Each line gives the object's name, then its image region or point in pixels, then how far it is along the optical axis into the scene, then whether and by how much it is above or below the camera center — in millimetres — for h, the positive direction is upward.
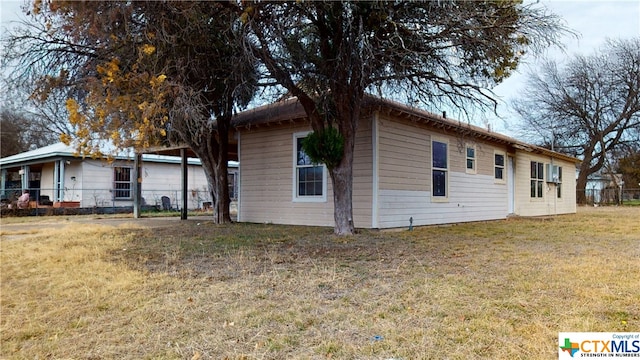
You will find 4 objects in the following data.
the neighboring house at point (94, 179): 17875 +566
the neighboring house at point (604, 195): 29953 -176
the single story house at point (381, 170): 9336 +558
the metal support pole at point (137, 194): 14680 -87
